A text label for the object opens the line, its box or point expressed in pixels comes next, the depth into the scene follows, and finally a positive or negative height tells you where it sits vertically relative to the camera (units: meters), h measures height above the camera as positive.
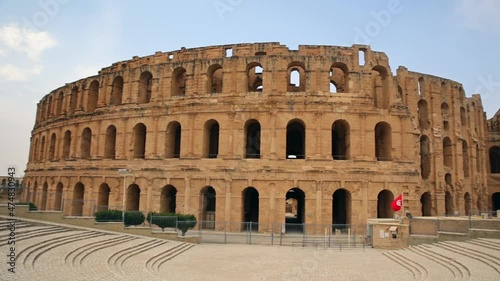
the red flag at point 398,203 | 23.25 -0.41
